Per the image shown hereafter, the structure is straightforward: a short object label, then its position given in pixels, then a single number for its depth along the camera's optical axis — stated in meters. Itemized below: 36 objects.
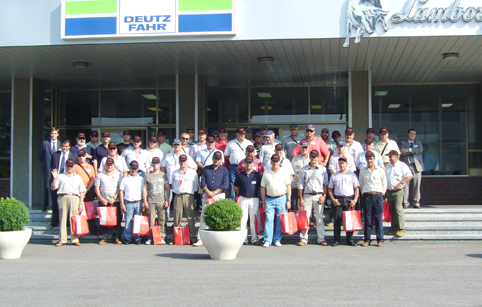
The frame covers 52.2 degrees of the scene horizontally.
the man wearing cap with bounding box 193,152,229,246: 10.47
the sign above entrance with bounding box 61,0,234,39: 11.13
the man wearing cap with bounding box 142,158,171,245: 10.83
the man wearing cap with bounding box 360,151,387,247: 10.23
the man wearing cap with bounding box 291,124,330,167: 11.05
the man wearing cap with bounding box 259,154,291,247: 10.22
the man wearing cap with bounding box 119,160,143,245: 10.84
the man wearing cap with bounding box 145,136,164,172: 11.70
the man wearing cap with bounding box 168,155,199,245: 10.67
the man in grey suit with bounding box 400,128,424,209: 12.34
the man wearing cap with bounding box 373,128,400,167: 11.67
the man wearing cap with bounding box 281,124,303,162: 11.95
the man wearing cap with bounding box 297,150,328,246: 10.38
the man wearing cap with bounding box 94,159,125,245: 10.92
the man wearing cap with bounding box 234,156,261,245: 10.36
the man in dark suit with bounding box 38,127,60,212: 12.25
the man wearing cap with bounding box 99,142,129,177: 11.12
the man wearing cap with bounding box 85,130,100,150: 12.31
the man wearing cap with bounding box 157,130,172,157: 13.06
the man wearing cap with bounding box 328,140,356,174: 10.77
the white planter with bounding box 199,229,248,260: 8.28
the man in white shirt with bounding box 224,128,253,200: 11.11
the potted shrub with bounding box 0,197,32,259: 8.70
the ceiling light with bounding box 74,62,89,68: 13.30
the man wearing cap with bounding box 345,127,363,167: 11.27
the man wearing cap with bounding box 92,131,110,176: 11.98
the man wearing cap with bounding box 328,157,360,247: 10.26
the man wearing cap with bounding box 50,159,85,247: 10.73
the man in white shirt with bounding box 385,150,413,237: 10.68
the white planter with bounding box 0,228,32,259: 8.69
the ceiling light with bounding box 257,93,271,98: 16.42
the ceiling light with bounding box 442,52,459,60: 12.27
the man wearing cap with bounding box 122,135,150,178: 11.52
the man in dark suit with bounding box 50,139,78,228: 11.51
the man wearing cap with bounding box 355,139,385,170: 10.73
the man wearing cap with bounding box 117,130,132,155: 12.51
